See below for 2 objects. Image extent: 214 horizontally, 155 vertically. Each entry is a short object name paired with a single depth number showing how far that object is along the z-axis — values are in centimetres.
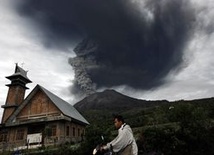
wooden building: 1635
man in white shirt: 282
